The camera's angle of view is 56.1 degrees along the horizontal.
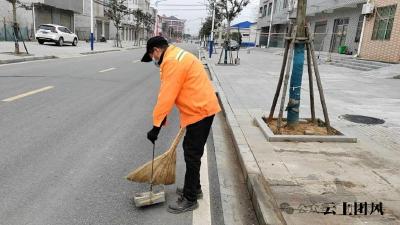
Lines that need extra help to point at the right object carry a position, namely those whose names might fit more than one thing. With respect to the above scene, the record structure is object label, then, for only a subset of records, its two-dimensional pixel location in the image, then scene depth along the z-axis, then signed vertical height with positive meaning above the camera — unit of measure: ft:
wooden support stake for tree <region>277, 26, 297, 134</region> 19.77 -2.10
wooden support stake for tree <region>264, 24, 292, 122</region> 20.70 -2.09
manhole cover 24.13 -5.22
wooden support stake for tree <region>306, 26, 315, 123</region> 20.12 -2.20
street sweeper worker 10.85 -2.24
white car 97.60 -4.83
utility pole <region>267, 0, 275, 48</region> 173.47 +7.20
